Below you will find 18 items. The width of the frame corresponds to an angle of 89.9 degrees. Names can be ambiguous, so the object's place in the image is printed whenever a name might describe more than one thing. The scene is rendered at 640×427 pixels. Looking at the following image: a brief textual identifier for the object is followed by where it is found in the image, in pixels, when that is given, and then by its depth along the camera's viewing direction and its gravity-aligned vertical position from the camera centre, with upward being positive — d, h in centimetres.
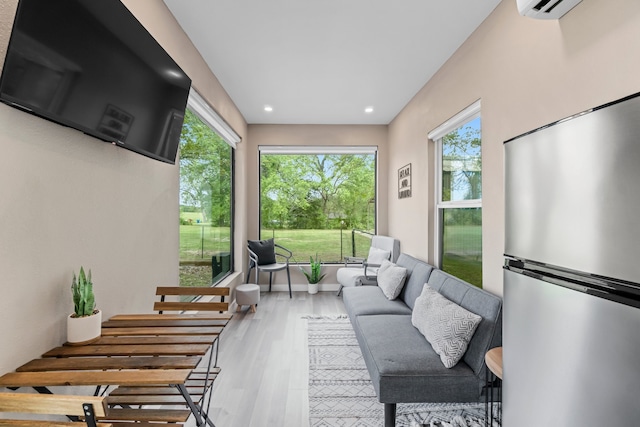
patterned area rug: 202 -128
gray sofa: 189 -90
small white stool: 413 -101
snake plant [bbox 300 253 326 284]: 510 -89
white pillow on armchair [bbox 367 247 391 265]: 455 -55
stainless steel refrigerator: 71 -15
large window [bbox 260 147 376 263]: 543 +22
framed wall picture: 419 +49
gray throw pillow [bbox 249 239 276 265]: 491 -50
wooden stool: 149 -70
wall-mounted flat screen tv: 105 +60
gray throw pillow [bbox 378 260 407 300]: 340 -69
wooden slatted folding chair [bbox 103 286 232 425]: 145 -52
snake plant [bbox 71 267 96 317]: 134 -33
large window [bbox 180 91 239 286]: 290 +23
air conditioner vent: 152 +102
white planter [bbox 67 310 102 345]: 130 -46
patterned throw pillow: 198 -73
